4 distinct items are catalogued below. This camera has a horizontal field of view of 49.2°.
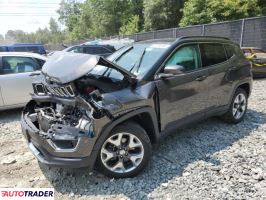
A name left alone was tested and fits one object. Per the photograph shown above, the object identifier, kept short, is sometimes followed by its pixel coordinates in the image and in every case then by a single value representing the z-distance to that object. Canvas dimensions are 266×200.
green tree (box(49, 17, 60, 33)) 105.50
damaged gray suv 3.32
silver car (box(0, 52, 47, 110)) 6.54
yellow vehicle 11.16
